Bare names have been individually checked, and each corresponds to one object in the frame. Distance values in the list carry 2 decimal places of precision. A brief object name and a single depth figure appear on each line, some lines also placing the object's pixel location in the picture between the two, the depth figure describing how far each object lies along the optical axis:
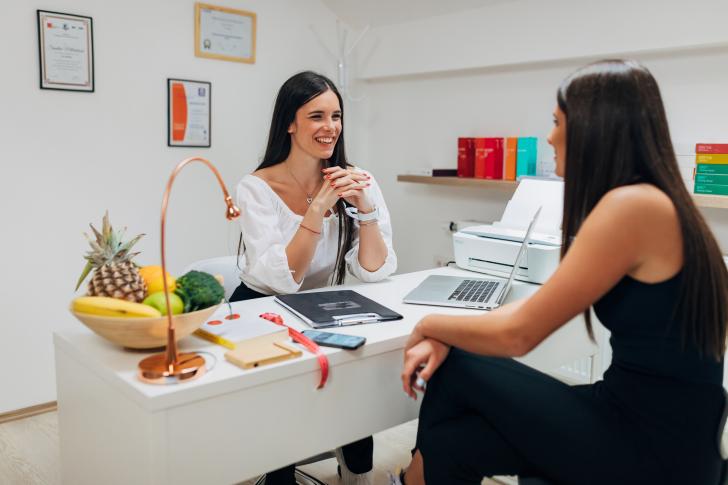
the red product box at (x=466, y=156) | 3.36
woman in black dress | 1.17
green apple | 1.31
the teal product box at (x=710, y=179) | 2.46
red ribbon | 1.35
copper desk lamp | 1.19
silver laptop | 1.78
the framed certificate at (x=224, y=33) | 3.30
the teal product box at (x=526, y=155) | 3.08
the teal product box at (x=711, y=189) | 2.45
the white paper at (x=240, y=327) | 1.44
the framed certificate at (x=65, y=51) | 2.78
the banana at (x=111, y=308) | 1.27
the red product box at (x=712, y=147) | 2.45
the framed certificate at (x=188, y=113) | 3.23
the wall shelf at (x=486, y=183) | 2.44
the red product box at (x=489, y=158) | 3.21
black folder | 1.58
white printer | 2.06
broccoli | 1.36
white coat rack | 3.93
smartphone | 1.39
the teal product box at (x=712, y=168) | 2.46
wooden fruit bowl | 1.26
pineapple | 1.34
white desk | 1.17
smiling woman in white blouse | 2.04
